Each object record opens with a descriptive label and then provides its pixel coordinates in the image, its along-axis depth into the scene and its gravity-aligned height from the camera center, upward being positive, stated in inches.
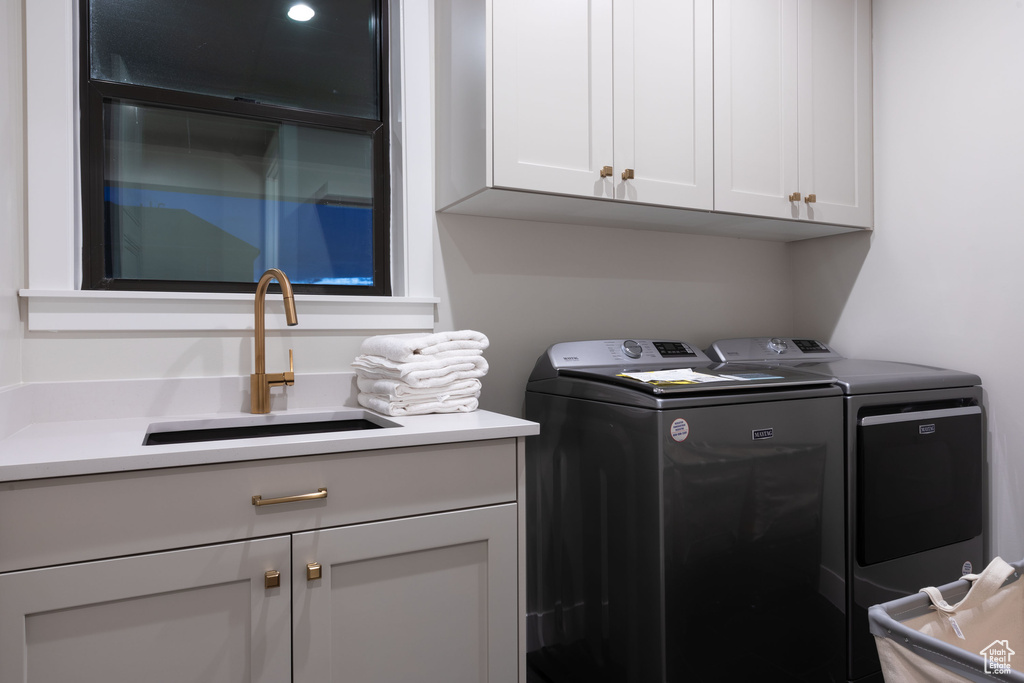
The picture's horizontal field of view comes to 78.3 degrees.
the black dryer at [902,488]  66.8 -18.1
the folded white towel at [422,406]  60.5 -7.5
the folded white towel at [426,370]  59.8 -3.9
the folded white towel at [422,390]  60.6 -6.0
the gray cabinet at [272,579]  40.3 -17.6
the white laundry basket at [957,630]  37.3 -20.5
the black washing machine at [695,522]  56.8 -18.8
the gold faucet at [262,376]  61.6 -4.5
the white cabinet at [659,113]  63.1 +24.5
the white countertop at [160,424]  41.7 -8.2
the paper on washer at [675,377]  61.1 -4.9
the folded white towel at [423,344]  60.4 -1.4
